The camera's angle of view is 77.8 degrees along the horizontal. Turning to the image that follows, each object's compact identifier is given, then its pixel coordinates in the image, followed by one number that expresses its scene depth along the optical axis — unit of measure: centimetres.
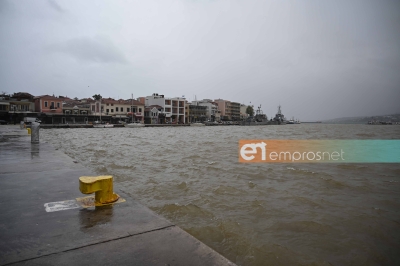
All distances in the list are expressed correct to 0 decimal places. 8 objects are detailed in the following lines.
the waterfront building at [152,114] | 7294
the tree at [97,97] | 7125
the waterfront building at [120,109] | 6443
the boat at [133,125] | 5737
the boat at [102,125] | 5163
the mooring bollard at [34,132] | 1126
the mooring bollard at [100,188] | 329
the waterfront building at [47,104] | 5588
